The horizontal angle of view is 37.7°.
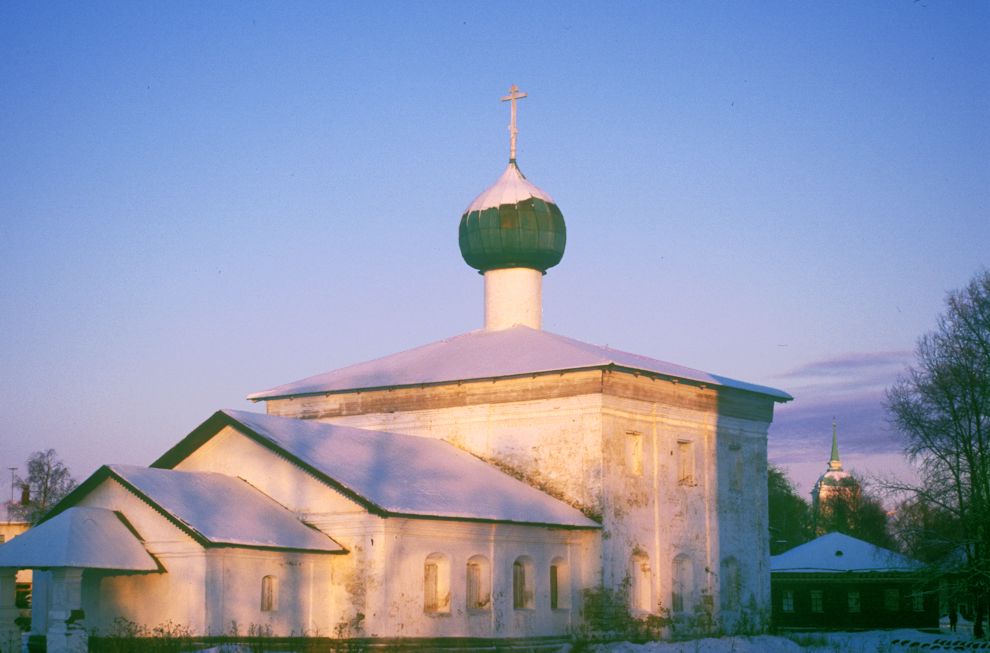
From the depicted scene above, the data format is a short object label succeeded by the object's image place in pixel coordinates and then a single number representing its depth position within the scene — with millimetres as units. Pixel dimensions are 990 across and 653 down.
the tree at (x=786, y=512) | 76938
